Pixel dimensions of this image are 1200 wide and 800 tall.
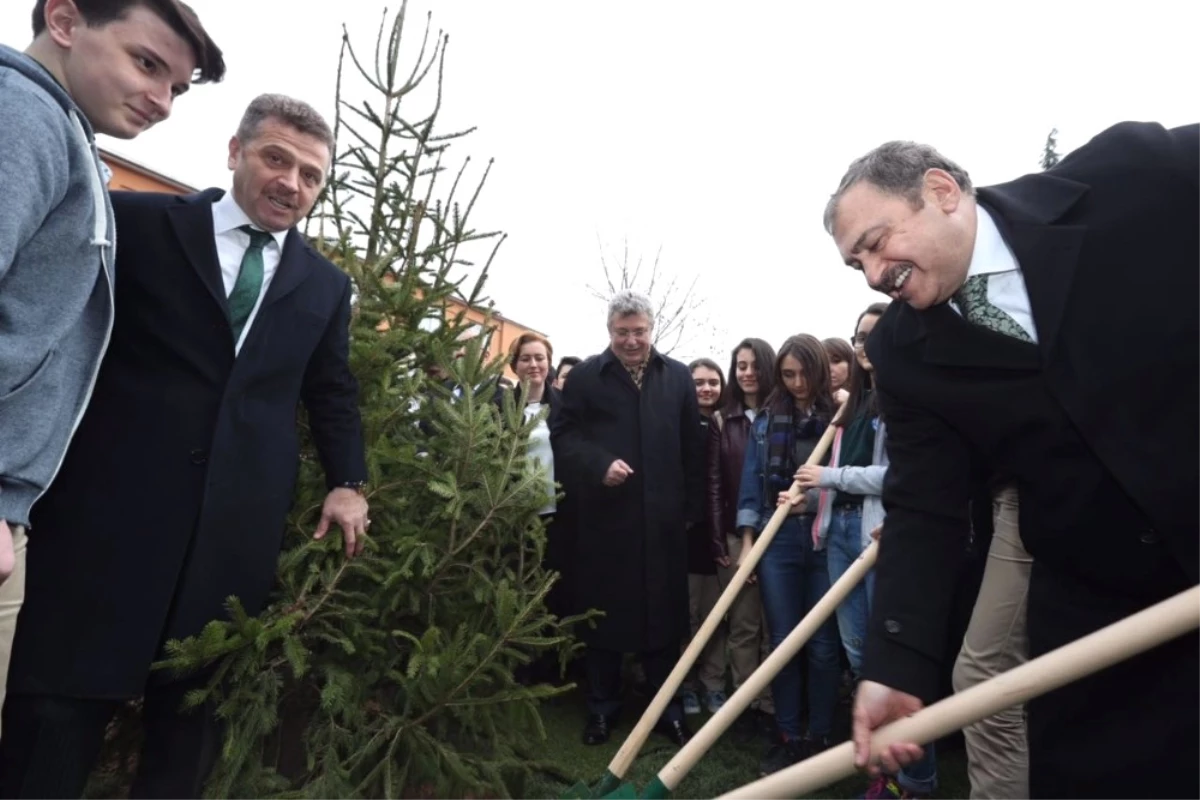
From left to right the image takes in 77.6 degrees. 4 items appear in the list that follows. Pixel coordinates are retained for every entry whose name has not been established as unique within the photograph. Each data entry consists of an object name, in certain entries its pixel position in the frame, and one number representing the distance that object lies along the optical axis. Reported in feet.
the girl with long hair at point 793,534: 12.44
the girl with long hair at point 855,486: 11.35
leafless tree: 71.61
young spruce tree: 7.33
